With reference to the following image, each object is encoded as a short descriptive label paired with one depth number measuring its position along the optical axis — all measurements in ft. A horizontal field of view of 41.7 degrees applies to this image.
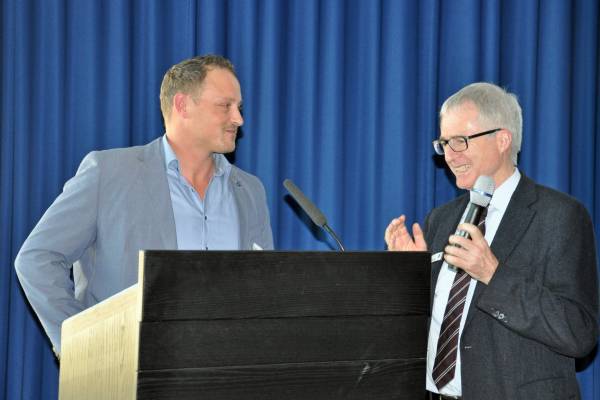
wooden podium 4.91
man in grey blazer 8.57
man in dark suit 8.51
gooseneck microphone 7.37
